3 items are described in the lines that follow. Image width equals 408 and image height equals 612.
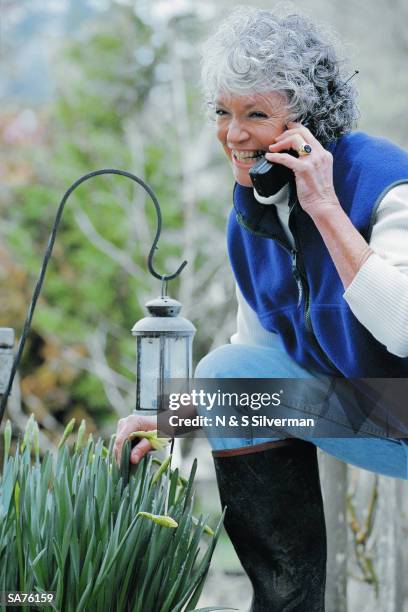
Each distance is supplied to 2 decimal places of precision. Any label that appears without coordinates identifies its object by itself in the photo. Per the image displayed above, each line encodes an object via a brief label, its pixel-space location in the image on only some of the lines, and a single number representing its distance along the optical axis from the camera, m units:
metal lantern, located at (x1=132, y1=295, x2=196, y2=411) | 3.33
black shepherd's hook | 3.28
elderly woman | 3.19
